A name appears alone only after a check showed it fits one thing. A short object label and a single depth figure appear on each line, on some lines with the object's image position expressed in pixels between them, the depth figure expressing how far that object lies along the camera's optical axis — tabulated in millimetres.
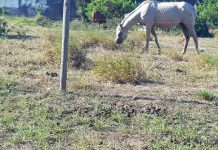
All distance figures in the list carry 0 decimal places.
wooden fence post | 8242
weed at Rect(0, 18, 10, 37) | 16967
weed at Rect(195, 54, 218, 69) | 11797
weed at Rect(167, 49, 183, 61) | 13523
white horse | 15570
